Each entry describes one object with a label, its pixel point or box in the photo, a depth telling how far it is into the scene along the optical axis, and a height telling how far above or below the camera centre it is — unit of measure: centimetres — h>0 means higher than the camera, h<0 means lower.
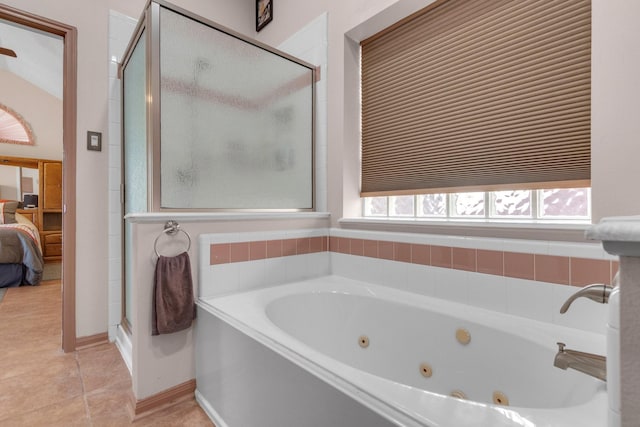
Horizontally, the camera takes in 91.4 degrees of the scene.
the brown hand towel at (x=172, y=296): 133 -36
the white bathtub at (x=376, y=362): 66 -48
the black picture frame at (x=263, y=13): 253 +166
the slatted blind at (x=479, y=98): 123 +54
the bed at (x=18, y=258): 336 -51
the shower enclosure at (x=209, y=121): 144 +49
